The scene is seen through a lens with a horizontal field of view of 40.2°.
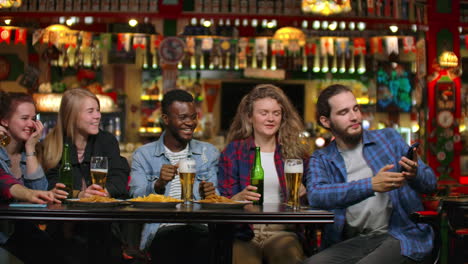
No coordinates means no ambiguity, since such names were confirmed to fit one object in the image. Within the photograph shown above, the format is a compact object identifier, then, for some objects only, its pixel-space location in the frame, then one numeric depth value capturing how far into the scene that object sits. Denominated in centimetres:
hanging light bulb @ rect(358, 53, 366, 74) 1027
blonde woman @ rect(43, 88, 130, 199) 353
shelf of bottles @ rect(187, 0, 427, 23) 887
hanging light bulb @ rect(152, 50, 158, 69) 1041
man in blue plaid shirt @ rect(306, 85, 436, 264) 288
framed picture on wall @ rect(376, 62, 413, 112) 1101
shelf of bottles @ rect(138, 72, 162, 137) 1038
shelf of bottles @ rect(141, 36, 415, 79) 910
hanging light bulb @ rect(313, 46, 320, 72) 1023
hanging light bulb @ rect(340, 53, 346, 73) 1035
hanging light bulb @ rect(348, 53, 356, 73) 1034
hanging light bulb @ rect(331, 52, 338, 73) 1032
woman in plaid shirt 325
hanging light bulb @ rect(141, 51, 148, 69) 1058
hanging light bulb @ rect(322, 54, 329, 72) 1026
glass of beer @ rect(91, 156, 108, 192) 288
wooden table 248
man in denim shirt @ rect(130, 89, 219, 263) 332
